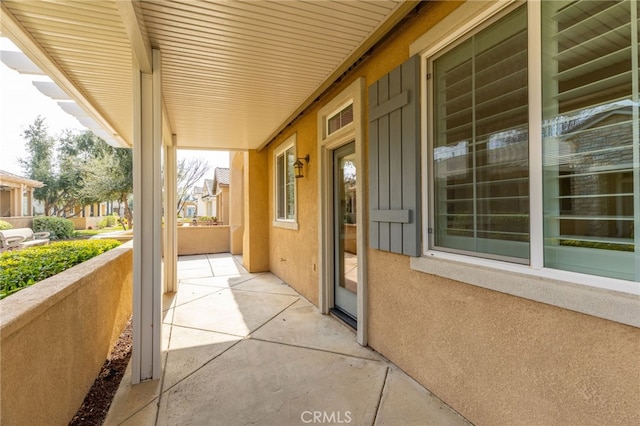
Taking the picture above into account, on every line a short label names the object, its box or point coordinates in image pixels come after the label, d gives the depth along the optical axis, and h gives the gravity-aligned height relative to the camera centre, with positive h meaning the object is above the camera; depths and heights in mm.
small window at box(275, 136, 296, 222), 5582 +604
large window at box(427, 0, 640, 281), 1397 +401
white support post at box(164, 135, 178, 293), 5164 -167
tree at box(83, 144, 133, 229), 12945 +1650
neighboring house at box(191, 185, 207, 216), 31391 +1267
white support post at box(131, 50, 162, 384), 2557 -92
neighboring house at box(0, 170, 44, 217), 14430 +1047
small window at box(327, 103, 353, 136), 3620 +1193
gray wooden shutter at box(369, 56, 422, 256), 2428 +443
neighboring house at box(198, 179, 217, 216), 23050 +1133
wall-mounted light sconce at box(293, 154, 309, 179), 4832 +731
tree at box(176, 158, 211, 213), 18891 +2618
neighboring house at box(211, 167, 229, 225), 13194 +1171
